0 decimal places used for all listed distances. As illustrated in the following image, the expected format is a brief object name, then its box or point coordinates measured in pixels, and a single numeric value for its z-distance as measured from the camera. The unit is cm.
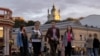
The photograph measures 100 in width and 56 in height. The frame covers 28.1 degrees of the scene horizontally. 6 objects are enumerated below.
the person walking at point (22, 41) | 884
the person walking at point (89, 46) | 1202
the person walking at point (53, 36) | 951
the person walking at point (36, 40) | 914
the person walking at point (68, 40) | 957
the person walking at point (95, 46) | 1193
